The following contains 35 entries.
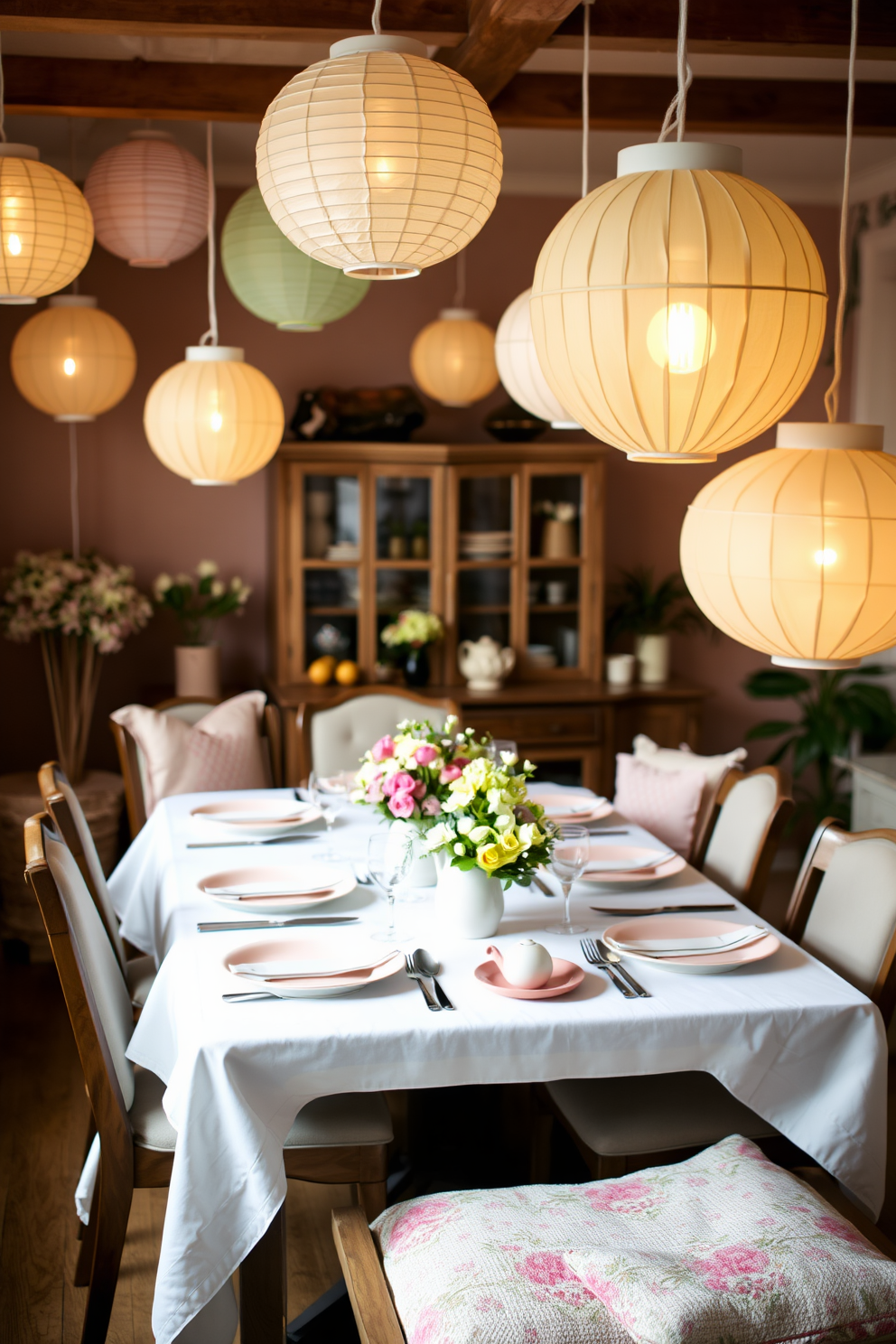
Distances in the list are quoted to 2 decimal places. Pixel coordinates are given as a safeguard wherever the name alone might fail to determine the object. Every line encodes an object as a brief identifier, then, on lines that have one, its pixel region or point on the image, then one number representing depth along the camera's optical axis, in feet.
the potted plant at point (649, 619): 15.39
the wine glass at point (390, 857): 6.94
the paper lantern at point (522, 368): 8.93
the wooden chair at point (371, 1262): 4.77
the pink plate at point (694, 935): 6.60
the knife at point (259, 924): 7.26
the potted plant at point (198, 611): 14.24
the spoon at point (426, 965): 6.63
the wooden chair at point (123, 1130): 6.15
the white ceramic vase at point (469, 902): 7.13
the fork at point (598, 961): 6.38
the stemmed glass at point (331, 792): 9.78
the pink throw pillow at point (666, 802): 10.09
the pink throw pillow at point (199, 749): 11.57
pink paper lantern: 10.54
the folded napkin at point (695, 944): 6.79
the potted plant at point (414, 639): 14.37
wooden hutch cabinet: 14.34
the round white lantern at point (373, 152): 5.52
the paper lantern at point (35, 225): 8.27
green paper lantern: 9.67
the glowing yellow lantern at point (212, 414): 9.41
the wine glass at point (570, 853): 7.01
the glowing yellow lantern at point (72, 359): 12.03
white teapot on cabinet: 14.37
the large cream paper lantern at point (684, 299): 4.50
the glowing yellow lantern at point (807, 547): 5.00
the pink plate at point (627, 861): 8.14
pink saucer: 6.26
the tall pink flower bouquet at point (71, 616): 13.12
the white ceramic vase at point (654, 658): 15.38
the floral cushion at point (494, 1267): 4.45
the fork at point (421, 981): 6.16
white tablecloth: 5.81
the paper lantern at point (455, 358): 13.41
